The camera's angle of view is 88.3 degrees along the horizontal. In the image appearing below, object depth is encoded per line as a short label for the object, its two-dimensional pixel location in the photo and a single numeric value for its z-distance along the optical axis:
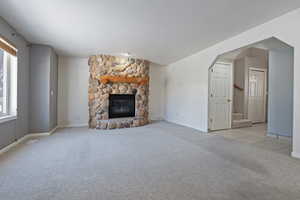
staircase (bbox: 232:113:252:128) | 5.21
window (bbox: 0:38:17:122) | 3.08
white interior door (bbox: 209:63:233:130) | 4.72
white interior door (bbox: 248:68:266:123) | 6.07
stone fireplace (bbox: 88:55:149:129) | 5.01
